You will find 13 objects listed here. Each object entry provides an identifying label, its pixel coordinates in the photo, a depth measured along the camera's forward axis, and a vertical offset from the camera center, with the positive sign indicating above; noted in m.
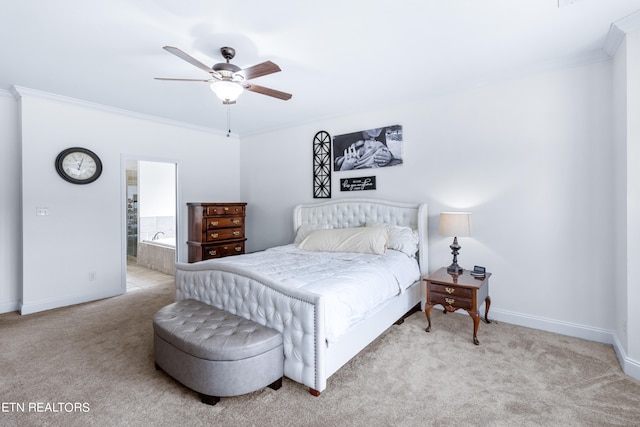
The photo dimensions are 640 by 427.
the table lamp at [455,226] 3.15 -0.16
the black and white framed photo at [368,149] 4.02 +0.87
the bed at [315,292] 2.04 -0.63
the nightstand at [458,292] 2.80 -0.78
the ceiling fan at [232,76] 2.31 +1.09
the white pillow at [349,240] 3.51 -0.35
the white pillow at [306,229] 4.38 -0.25
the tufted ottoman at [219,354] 1.90 -0.92
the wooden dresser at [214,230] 4.76 -0.29
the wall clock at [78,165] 3.87 +0.63
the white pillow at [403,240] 3.51 -0.33
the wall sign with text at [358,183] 4.26 +0.40
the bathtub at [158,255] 5.77 -0.84
